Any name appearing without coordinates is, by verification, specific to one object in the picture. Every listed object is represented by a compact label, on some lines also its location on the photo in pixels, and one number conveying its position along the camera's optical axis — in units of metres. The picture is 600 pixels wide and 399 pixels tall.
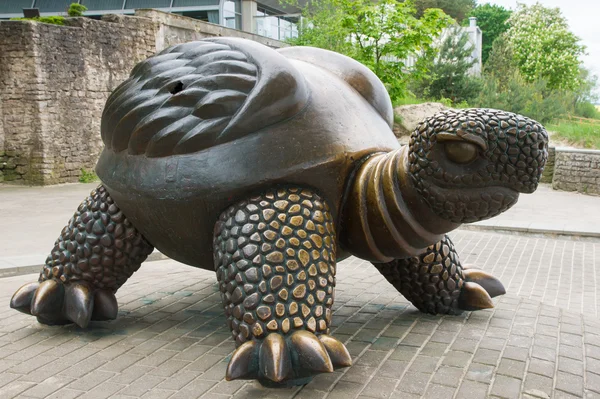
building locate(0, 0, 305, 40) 20.94
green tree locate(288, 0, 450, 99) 14.31
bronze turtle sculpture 2.47
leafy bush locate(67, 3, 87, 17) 14.59
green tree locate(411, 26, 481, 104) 25.09
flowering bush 34.62
